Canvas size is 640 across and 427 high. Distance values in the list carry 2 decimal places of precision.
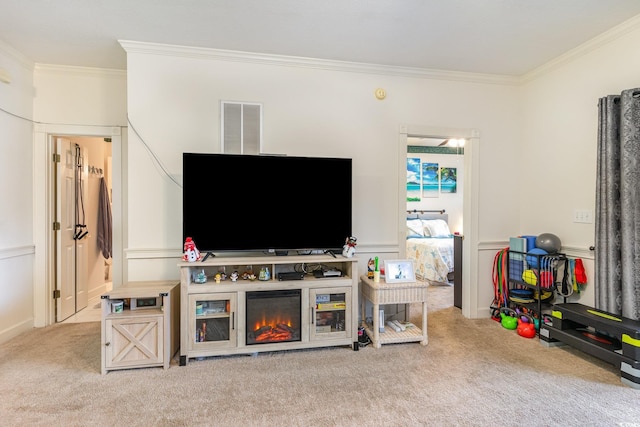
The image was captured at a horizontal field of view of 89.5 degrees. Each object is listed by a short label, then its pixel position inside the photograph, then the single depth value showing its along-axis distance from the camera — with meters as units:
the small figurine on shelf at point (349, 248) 2.91
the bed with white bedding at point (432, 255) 5.07
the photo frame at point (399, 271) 2.98
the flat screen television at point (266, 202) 2.72
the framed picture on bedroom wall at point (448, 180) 7.25
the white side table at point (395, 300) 2.89
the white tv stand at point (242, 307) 2.59
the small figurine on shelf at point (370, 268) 3.14
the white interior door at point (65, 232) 3.57
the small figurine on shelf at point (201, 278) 2.69
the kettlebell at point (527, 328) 3.11
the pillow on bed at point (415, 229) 6.12
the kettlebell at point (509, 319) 3.33
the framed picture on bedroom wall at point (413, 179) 7.06
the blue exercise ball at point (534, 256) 3.12
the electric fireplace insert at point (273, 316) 2.70
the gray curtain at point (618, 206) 2.53
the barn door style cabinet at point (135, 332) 2.43
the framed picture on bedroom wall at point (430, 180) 7.15
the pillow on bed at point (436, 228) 6.22
